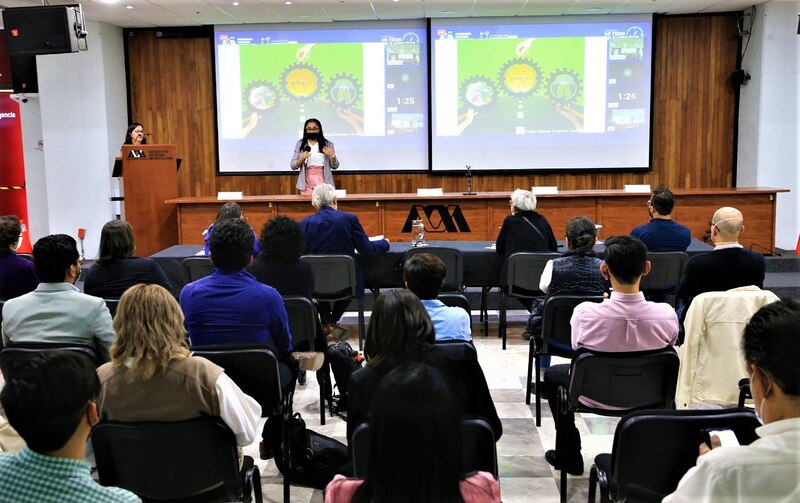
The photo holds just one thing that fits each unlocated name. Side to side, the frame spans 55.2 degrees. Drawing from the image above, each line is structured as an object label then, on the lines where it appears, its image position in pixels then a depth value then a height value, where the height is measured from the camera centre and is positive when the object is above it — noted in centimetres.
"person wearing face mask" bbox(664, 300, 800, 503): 141 -53
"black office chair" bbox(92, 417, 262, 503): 224 -89
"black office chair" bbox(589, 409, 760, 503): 204 -80
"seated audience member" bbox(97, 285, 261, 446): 235 -66
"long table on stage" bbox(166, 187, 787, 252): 800 -55
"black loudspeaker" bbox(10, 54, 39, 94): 926 +107
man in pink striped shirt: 317 -66
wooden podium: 809 -33
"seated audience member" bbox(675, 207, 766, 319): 398 -56
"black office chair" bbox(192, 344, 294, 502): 285 -80
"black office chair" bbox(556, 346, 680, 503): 303 -90
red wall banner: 1000 -3
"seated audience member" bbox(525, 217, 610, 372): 417 -62
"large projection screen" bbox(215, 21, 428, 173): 970 +87
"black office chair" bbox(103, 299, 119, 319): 383 -71
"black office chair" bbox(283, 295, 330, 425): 393 -82
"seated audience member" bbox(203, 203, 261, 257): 506 -34
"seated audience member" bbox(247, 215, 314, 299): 424 -59
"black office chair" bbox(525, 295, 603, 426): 389 -88
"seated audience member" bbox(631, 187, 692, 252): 543 -53
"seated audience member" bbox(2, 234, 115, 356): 322 -63
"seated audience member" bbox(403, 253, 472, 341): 305 -53
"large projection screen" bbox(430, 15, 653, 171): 952 +80
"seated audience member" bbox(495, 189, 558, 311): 560 -54
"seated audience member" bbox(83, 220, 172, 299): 397 -55
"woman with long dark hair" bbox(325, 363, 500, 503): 152 -56
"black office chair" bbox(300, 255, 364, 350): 532 -82
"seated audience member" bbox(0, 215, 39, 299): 432 -60
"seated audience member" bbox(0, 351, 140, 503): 149 -54
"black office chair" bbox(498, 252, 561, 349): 529 -81
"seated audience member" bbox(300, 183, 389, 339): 561 -55
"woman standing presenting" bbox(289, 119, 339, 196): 877 +1
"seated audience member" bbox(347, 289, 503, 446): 214 -54
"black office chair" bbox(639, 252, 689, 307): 523 -80
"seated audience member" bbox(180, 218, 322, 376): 315 -58
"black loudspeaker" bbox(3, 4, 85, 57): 686 +120
